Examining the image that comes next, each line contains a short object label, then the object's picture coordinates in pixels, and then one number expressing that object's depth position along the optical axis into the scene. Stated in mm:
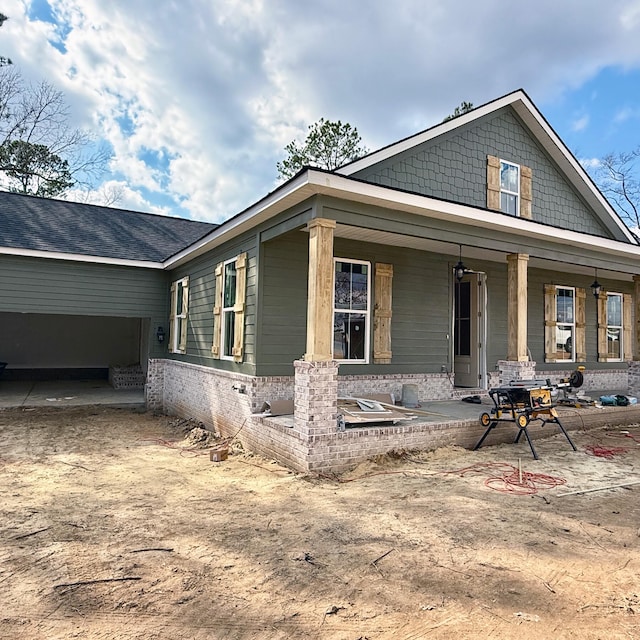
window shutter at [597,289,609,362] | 11086
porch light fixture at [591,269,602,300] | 9683
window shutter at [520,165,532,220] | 9234
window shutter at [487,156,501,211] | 8906
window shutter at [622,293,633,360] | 11633
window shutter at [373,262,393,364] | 7938
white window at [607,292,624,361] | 11414
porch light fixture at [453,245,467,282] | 7668
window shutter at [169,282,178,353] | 10648
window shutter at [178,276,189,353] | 9844
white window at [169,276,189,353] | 9898
